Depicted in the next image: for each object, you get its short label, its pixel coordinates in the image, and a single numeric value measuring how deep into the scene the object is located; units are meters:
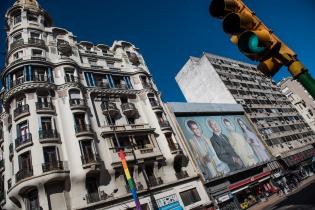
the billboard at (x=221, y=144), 31.64
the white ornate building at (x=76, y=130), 21.09
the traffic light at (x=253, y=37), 2.94
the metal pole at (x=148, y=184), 23.60
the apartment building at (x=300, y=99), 69.62
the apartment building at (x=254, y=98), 49.06
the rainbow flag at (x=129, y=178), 20.37
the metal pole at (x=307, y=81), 2.64
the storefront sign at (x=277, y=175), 38.62
